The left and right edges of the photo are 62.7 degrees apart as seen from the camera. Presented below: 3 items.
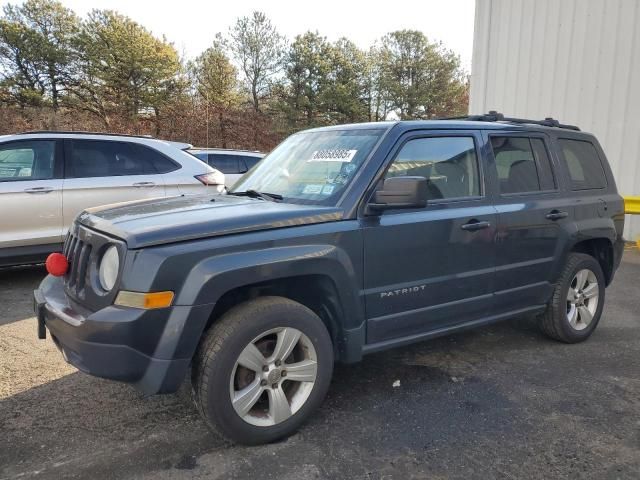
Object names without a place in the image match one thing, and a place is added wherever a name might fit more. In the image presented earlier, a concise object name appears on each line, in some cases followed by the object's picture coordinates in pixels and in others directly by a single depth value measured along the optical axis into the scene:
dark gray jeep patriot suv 2.54
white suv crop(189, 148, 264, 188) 11.64
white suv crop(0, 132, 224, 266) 5.89
